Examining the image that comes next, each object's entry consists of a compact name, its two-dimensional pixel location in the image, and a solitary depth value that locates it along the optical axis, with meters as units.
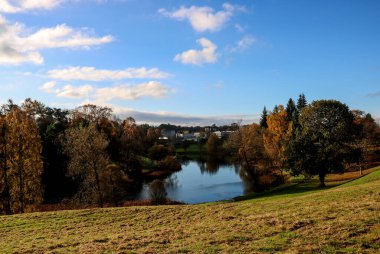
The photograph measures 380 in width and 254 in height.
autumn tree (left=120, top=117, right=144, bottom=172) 74.44
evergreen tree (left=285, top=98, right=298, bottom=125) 99.45
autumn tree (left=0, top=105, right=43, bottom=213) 32.84
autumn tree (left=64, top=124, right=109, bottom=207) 36.88
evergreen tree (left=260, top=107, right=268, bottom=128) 105.53
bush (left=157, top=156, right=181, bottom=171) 83.39
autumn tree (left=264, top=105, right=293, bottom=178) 65.88
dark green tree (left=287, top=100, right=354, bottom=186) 43.78
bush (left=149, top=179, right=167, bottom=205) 41.78
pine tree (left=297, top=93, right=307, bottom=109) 104.32
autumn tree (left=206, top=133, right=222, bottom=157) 118.19
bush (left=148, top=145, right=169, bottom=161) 87.75
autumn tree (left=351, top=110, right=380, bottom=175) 47.19
